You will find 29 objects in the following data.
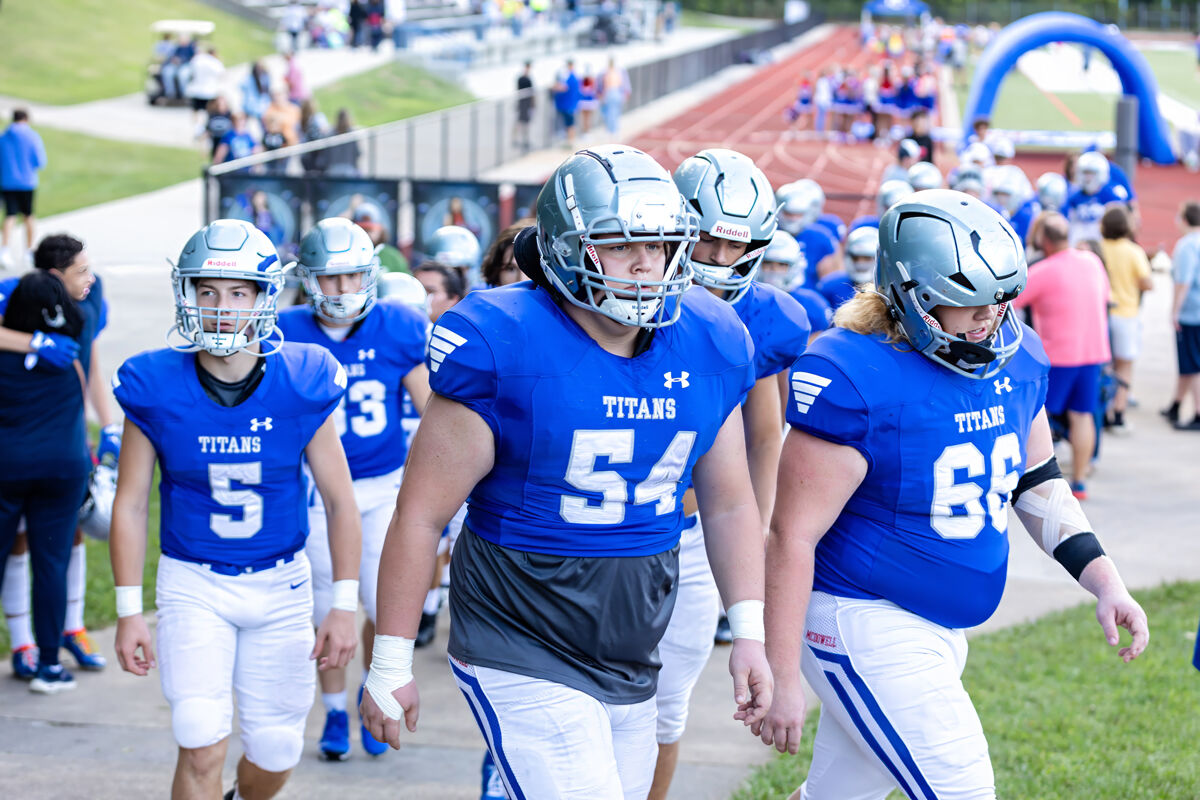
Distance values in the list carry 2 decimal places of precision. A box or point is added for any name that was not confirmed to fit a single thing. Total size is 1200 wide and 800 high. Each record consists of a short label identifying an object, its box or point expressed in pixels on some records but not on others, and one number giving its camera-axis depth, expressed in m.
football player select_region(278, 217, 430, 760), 5.63
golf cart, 32.31
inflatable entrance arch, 25.42
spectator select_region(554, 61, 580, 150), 29.83
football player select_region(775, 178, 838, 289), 9.80
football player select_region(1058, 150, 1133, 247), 13.55
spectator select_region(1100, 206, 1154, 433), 11.47
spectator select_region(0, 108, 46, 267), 16.56
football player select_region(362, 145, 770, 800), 3.14
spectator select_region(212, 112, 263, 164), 20.27
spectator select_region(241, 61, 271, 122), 25.80
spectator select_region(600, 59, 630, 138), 33.28
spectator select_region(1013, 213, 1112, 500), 9.66
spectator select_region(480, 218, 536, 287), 5.54
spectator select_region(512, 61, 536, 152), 27.53
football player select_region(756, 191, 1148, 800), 3.50
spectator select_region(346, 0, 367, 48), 41.34
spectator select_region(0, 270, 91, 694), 6.02
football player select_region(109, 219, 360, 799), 4.26
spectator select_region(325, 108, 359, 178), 17.69
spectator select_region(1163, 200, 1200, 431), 11.51
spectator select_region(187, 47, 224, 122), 28.98
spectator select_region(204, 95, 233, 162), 21.47
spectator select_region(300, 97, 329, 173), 20.64
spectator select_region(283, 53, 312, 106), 28.36
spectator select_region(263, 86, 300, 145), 20.34
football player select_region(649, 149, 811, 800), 4.44
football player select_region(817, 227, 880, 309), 8.98
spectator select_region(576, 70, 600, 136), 31.81
